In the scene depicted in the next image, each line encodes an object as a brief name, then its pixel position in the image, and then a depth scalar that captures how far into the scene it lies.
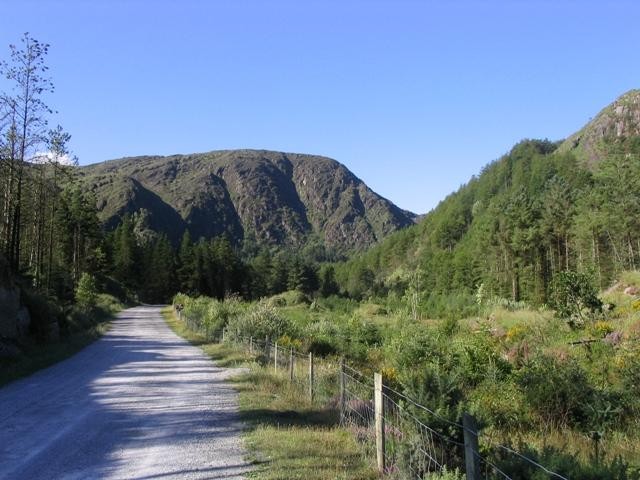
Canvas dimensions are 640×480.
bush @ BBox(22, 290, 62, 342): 22.34
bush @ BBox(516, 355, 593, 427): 10.57
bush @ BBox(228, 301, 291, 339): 22.44
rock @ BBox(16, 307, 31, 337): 20.35
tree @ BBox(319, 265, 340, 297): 137.38
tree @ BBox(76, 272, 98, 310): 43.38
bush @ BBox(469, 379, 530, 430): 10.52
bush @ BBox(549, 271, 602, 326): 19.91
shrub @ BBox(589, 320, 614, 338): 17.53
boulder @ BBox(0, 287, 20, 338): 18.86
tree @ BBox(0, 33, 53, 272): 28.53
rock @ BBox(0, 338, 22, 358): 17.41
